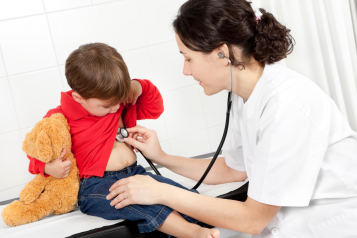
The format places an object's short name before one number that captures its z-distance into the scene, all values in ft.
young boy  3.58
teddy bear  3.93
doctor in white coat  2.97
